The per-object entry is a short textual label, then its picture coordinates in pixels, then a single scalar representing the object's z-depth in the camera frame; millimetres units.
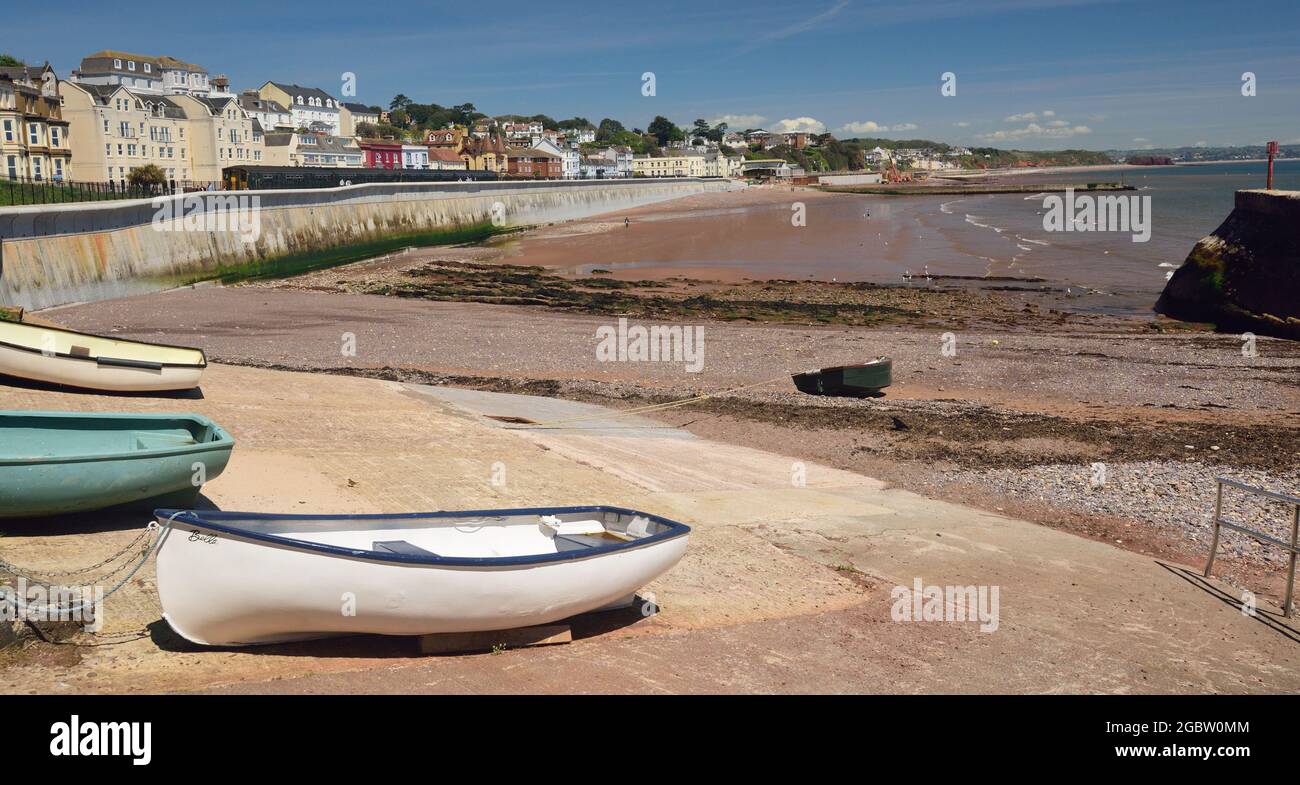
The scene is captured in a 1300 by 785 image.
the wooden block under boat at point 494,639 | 7898
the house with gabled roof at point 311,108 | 132875
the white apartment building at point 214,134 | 77062
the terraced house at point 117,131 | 64000
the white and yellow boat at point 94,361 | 14352
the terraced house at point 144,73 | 94750
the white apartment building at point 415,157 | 118562
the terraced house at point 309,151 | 92969
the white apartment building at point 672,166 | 174750
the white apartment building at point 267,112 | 108906
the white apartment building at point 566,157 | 148175
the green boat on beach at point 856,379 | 20734
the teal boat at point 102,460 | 8836
